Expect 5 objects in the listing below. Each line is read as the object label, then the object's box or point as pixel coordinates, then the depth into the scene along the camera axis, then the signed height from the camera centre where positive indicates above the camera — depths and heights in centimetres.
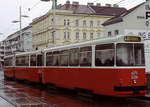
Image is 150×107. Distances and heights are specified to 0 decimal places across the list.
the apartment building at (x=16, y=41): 9345 +737
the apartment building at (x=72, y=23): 7256 +927
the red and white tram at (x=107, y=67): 1316 -24
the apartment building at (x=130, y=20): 3812 +508
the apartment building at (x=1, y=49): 15629 +607
